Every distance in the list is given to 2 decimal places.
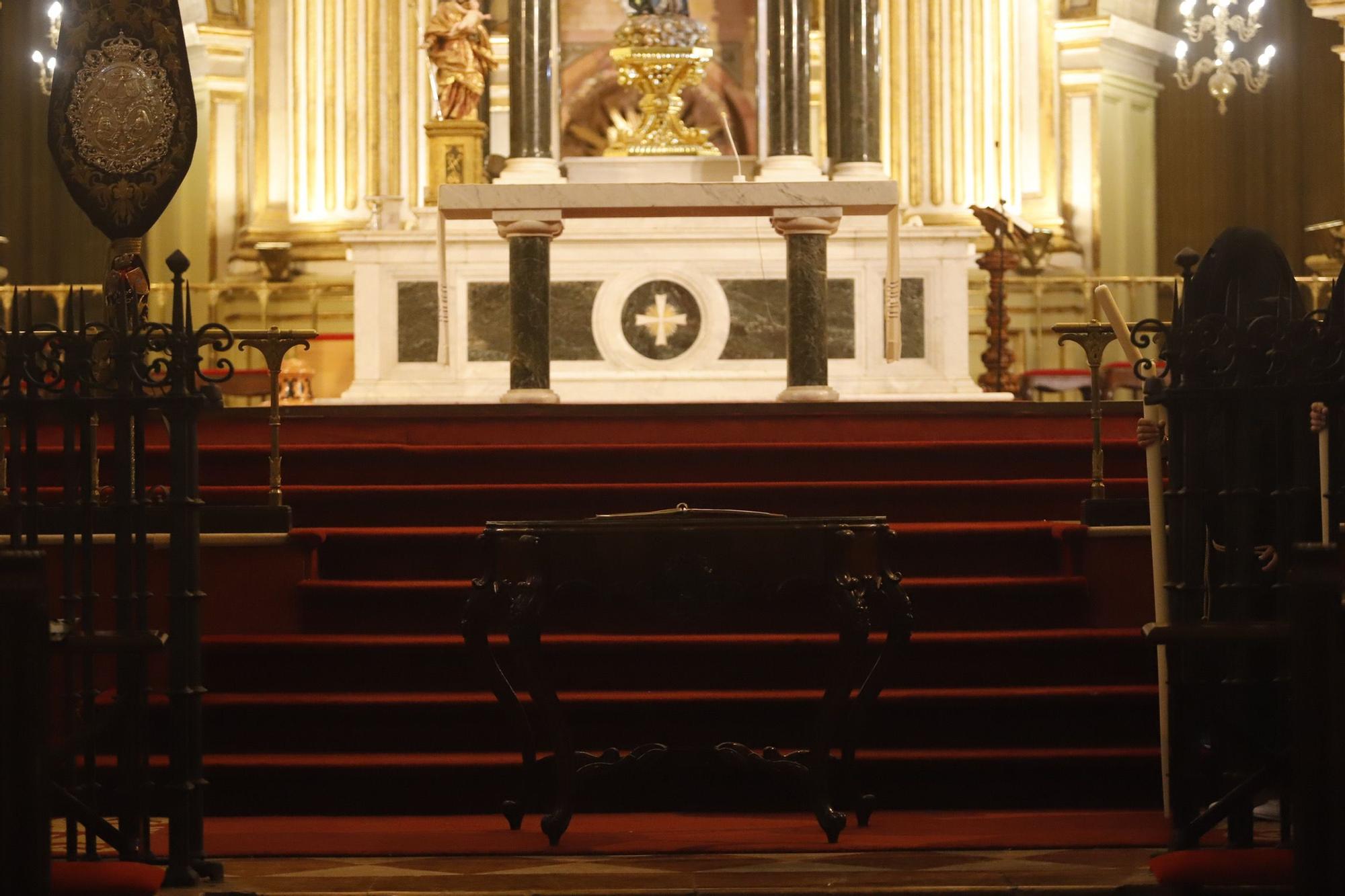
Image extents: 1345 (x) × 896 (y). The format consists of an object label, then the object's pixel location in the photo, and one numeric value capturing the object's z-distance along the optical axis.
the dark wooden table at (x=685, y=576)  9.19
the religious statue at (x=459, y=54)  21.87
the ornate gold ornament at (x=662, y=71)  20.48
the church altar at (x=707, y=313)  20.39
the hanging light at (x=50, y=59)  22.78
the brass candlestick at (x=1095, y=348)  12.61
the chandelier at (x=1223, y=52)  22.14
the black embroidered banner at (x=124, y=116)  15.05
